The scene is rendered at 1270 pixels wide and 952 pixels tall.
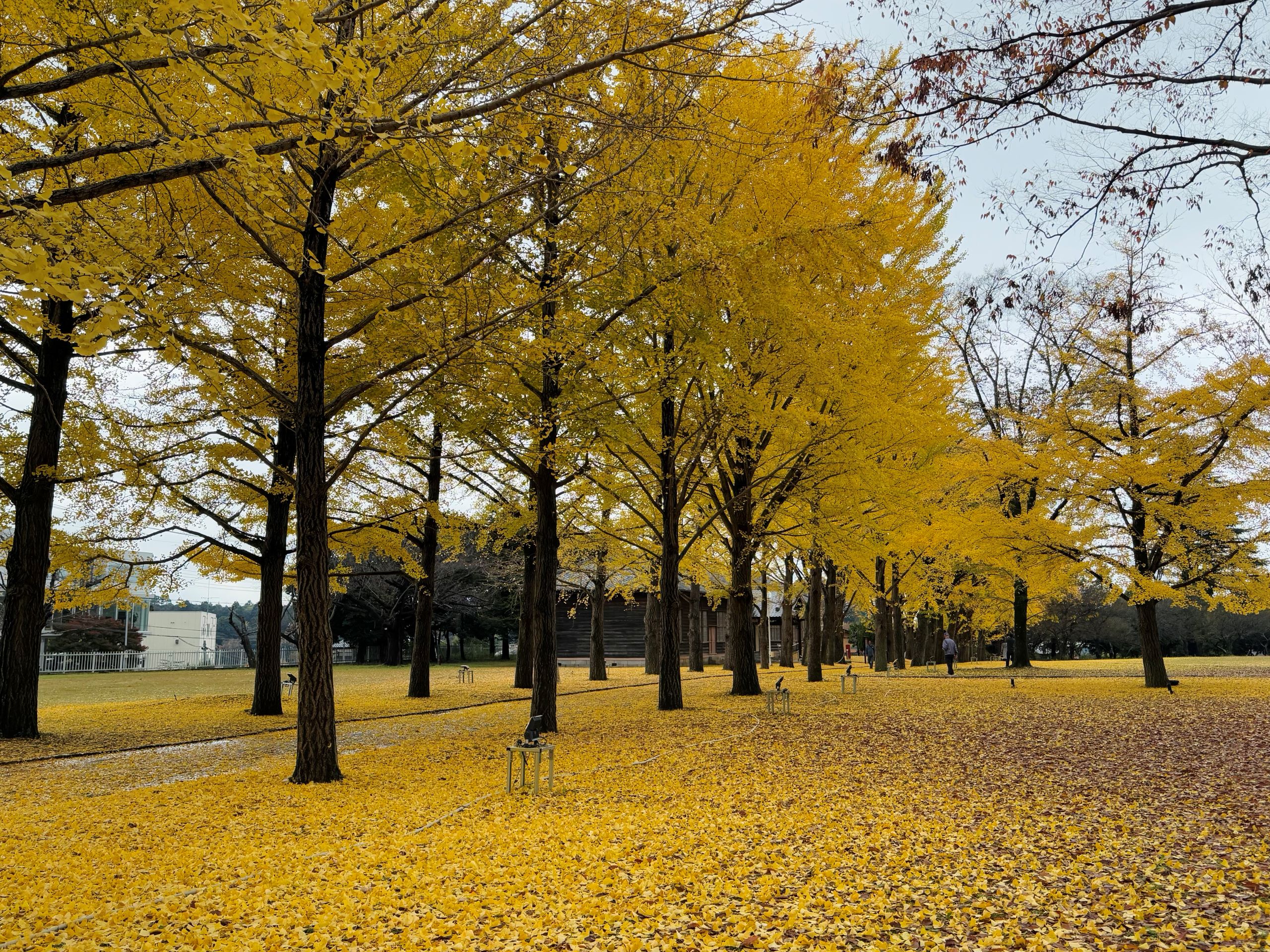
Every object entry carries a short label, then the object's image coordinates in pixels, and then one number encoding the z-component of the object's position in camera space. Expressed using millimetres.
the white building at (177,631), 48688
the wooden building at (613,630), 38031
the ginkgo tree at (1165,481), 14523
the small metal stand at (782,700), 12797
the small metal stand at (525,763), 6883
